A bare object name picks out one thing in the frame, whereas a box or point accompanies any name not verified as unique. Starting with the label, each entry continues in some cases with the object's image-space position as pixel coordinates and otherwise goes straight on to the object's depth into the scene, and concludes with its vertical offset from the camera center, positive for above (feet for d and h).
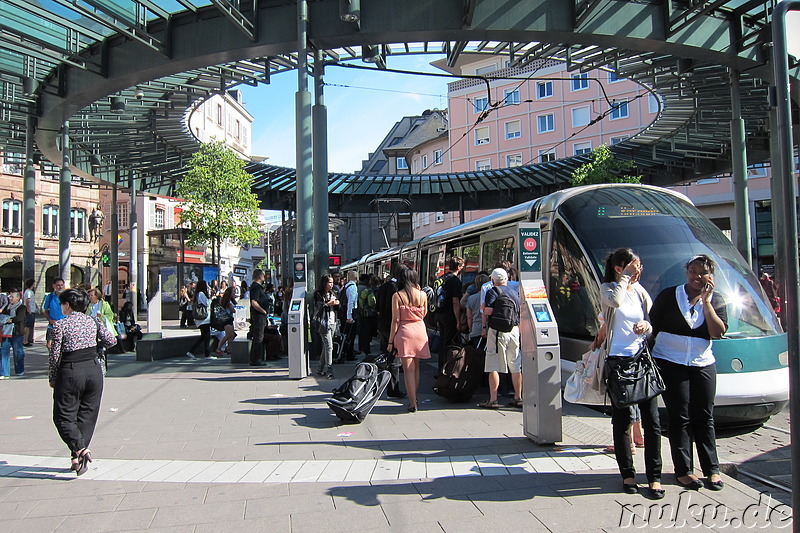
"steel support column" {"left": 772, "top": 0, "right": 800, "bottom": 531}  10.07 +1.16
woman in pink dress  25.62 -1.43
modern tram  21.04 +0.69
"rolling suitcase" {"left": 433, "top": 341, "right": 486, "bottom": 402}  26.68 -3.60
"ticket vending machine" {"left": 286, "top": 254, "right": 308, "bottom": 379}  34.58 -2.07
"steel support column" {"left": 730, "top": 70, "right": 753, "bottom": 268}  44.60 +8.17
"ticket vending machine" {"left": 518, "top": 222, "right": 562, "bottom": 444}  19.45 -1.98
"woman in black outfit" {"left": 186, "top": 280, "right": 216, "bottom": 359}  47.01 -2.17
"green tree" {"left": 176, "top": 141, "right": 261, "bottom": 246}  85.92 +13.64
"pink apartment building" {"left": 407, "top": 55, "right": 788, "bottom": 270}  121.80 +38.41
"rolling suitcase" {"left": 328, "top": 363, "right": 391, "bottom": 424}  23.24 -3.89
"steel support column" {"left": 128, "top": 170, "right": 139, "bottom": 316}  80.93 +6.69
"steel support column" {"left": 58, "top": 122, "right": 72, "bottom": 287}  60.03 +7.64
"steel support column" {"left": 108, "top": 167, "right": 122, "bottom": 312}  82.58 +7.31
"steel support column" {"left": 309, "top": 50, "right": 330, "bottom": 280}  41.52 +7.95
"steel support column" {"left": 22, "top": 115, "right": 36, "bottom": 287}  63.41 +8.21
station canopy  39.14 +16.68
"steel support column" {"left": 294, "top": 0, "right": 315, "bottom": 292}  38.73 +8.69
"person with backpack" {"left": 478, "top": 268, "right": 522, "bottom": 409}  25.29 -1.91
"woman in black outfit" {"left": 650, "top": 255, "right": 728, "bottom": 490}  15.56 -2.16
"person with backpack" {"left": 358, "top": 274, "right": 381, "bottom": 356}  43.01 -1.95
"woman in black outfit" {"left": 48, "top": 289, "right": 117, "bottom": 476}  17.90 -2.38
